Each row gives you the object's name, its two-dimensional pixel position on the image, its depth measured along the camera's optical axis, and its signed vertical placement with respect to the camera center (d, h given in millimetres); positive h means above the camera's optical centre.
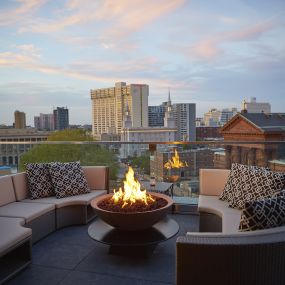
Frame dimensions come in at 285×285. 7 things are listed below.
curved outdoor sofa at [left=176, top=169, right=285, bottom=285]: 1442 -640
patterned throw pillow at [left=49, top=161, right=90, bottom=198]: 4043 -698
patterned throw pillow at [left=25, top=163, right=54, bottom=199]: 3972 -693
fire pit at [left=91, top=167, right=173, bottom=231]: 2850 -799
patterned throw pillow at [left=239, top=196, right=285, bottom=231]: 1695 -503
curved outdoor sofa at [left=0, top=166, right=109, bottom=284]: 2676 -926
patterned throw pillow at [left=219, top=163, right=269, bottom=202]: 3438 -617
